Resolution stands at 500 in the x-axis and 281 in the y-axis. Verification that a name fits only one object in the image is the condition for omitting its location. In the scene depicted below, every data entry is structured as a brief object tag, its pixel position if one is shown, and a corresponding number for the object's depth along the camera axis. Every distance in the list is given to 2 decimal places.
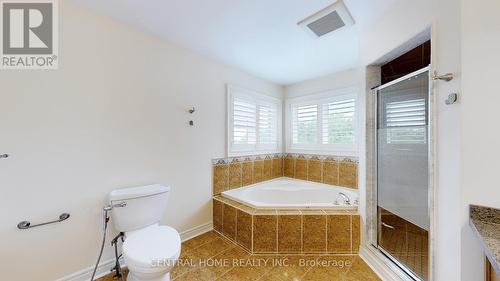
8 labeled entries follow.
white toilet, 1.30
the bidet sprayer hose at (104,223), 1.56
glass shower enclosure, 1.44
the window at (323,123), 2.80
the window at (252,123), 2.75
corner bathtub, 2.75
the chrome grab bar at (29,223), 1.34
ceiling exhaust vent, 1.54
